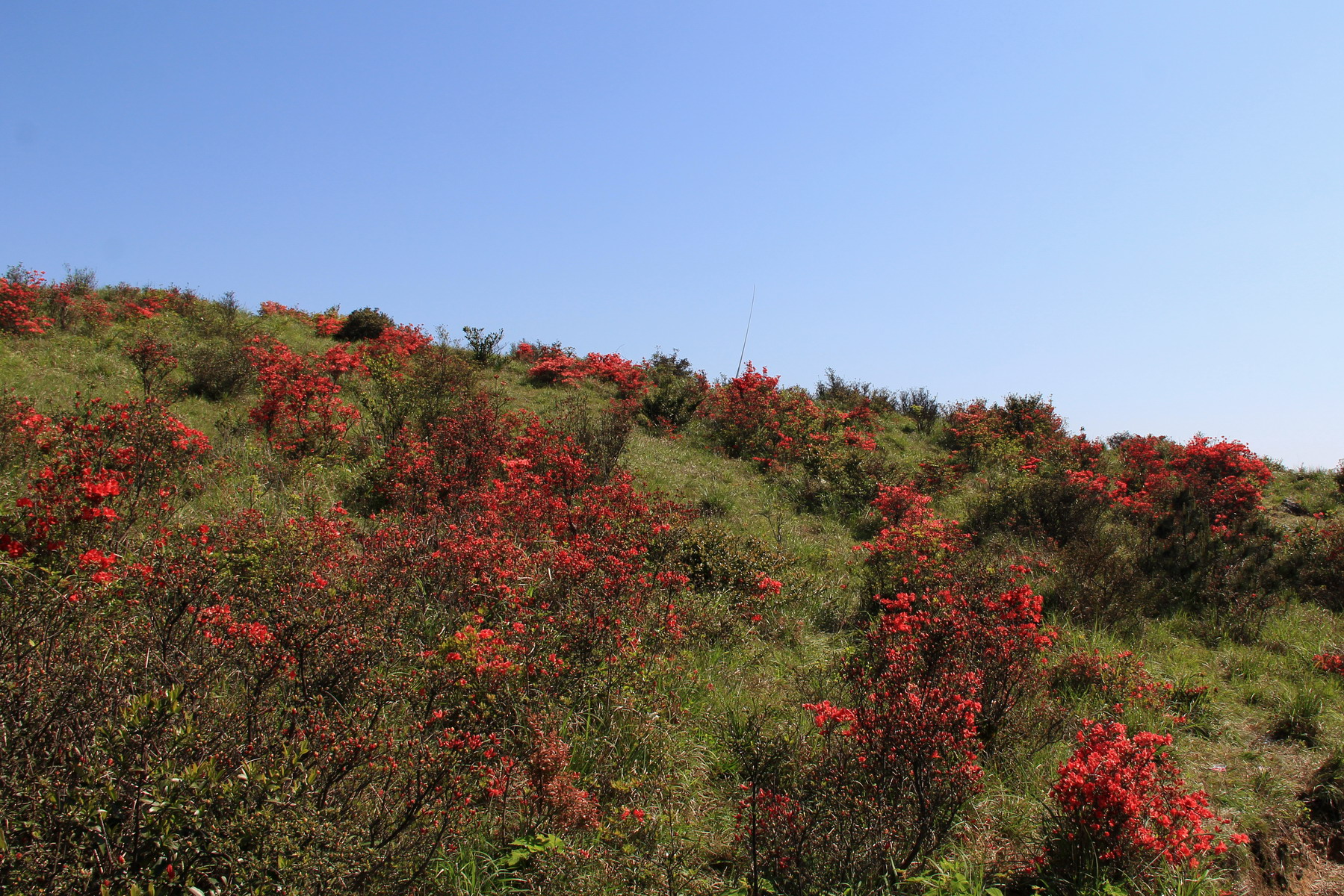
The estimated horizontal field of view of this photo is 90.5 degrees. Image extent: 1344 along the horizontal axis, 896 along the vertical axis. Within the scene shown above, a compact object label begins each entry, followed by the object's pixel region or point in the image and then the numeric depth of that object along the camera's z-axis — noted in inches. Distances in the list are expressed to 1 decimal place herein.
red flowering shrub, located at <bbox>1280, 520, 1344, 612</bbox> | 371.2
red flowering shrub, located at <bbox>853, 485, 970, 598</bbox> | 310.4
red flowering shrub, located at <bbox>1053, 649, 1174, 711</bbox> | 242.1
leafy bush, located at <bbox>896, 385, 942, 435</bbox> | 832.9
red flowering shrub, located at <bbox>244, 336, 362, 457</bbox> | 399.5
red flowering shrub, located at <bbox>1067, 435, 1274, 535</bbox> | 450.3
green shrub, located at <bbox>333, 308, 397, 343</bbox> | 808.3
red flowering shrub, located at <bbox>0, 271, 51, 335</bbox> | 510.9
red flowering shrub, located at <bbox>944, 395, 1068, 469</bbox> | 676.1
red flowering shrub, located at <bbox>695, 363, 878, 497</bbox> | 535.2
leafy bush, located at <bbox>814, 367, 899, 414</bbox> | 886.4
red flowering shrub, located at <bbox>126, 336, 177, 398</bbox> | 442.4
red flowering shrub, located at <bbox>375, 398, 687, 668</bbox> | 204.5
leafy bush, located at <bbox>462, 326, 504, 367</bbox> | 811.4
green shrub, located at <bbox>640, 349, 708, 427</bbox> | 695.7
